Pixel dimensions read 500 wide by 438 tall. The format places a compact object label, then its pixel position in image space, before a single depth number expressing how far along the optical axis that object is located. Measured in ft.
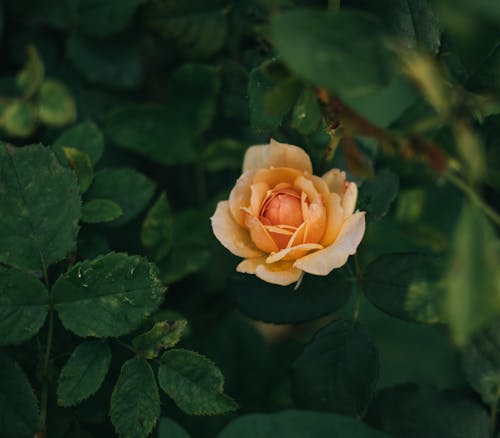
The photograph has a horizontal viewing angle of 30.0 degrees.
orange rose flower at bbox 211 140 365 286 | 1.30
